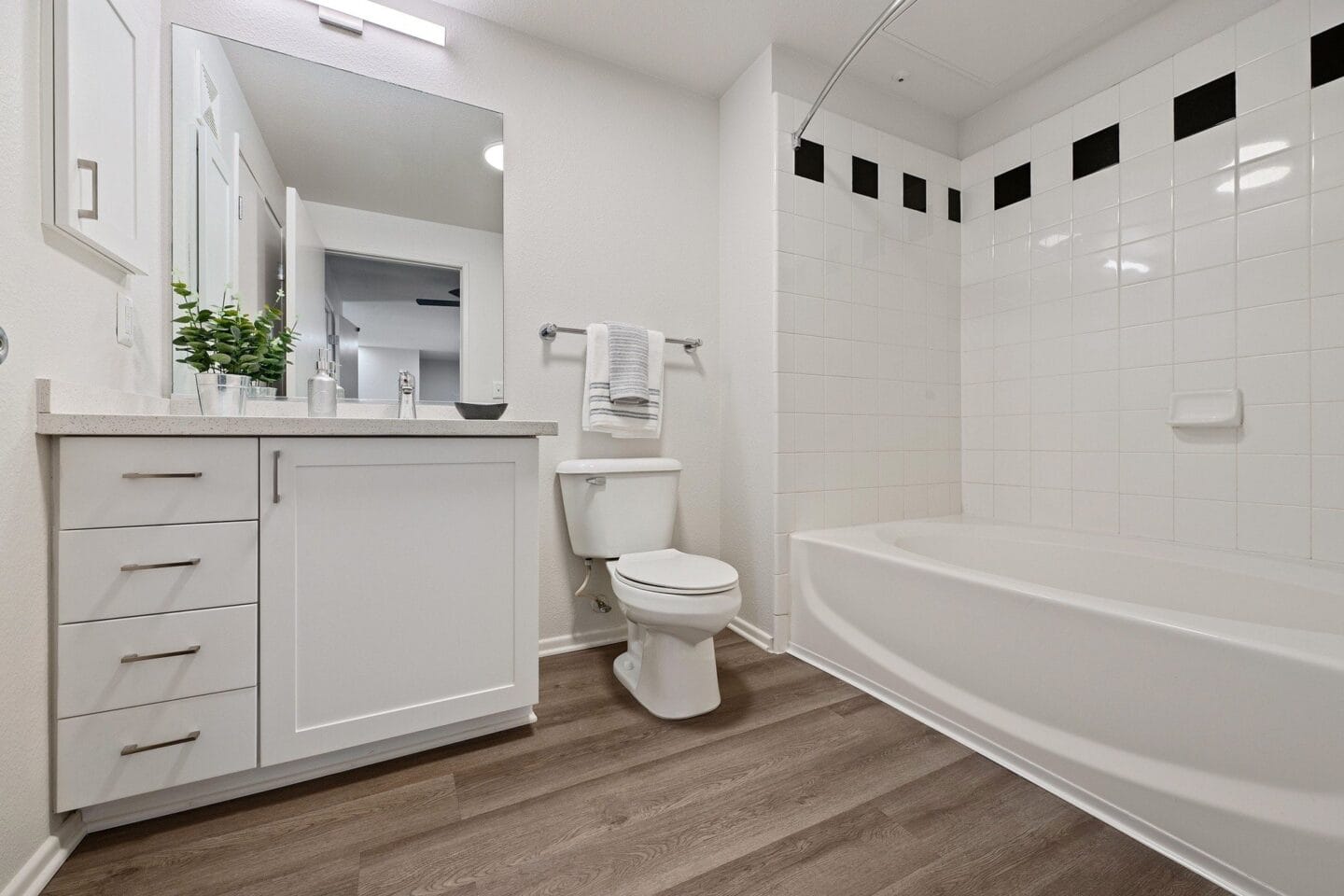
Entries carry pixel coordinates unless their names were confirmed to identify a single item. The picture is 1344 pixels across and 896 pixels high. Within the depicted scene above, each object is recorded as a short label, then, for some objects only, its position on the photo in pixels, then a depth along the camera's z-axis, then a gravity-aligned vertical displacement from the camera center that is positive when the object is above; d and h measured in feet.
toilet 4.76 -1.18
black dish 5.15 +0.38
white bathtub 2.89 -1.61
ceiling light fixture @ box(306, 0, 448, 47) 5.38 +4.44
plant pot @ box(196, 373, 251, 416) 4.24 +0.45
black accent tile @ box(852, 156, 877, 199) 7.07 +3.60
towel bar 6.28 +1.40
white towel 6.40 +0.60
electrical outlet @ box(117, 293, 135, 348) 4.04 +1.00
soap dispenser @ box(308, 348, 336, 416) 4.72 +0.52
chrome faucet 5.27 +0.56
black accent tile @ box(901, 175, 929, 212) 7.54 +3.60
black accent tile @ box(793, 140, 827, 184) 6.59 +3.56
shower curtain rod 4.57 +3.83
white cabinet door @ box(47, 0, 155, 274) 3.32 +2.24
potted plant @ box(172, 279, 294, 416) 4.27 +0.85
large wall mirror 4.94 +2.41
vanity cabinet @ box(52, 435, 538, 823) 3.22 -1.07
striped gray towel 6.37 +1.02
